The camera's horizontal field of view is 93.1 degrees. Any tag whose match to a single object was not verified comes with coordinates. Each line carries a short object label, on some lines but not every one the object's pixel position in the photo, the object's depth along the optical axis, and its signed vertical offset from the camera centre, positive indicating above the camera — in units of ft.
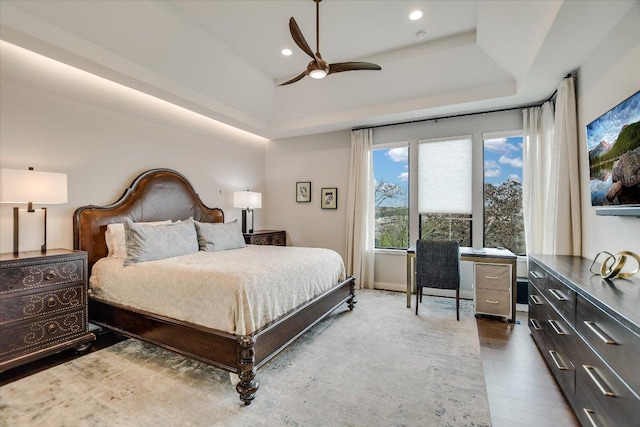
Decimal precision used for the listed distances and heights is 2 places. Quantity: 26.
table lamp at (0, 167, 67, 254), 8.37 +0.77
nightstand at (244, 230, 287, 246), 16.73 -1.23
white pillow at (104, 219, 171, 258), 10.86 -0.90
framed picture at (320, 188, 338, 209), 18.45 +1.16
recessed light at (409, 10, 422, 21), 10.48 +7.12
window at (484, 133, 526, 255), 14.55 +1.24
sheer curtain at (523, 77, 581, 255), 10.34 +1.59
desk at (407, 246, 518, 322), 11.82 -1.62
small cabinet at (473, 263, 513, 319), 11.95 -2.83
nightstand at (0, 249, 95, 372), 7.82 -2.51
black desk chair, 11.98 -1.90
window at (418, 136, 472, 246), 15.38 +1.53
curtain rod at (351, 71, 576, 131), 13.49 +5.18
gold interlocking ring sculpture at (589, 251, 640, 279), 6.33 -1.05
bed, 7.21 -2.80
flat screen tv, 6.41 +1.44
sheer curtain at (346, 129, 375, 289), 17.20 +0.35
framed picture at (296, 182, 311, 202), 19.26 +1.62
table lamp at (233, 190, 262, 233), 16.87 +0.92
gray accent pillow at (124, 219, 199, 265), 10.07 -0.91
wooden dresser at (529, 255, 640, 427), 4.26 -2.18
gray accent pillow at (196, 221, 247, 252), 12.76 -0.90
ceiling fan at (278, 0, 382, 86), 8.66 +4.80
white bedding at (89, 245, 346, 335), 7.39 -1.96
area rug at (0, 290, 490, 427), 6.34 -4.19
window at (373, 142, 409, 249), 17.03 +1.31
